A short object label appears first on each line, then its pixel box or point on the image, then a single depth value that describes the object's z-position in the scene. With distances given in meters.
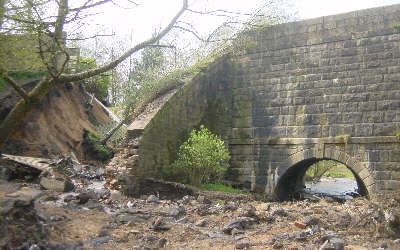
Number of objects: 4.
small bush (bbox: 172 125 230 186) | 10.34
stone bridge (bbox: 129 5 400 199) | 10.37
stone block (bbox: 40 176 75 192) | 7.96
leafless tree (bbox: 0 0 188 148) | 6.11
